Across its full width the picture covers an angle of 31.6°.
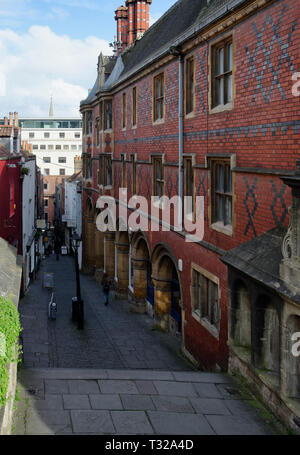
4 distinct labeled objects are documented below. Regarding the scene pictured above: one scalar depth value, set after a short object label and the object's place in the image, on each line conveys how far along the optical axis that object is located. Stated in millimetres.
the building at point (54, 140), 101750
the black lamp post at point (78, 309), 21403
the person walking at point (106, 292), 26188
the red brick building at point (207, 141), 10359
